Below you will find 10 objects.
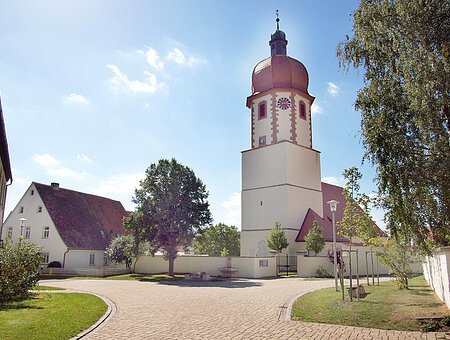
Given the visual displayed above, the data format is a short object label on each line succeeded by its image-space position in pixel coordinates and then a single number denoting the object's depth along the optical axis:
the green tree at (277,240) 33.78
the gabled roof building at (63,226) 37.56
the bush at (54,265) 36.34
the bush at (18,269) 14.70
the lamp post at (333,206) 16.12
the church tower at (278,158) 37.91
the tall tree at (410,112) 9.67
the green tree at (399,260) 18.02
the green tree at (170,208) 31.61
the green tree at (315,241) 32.81
